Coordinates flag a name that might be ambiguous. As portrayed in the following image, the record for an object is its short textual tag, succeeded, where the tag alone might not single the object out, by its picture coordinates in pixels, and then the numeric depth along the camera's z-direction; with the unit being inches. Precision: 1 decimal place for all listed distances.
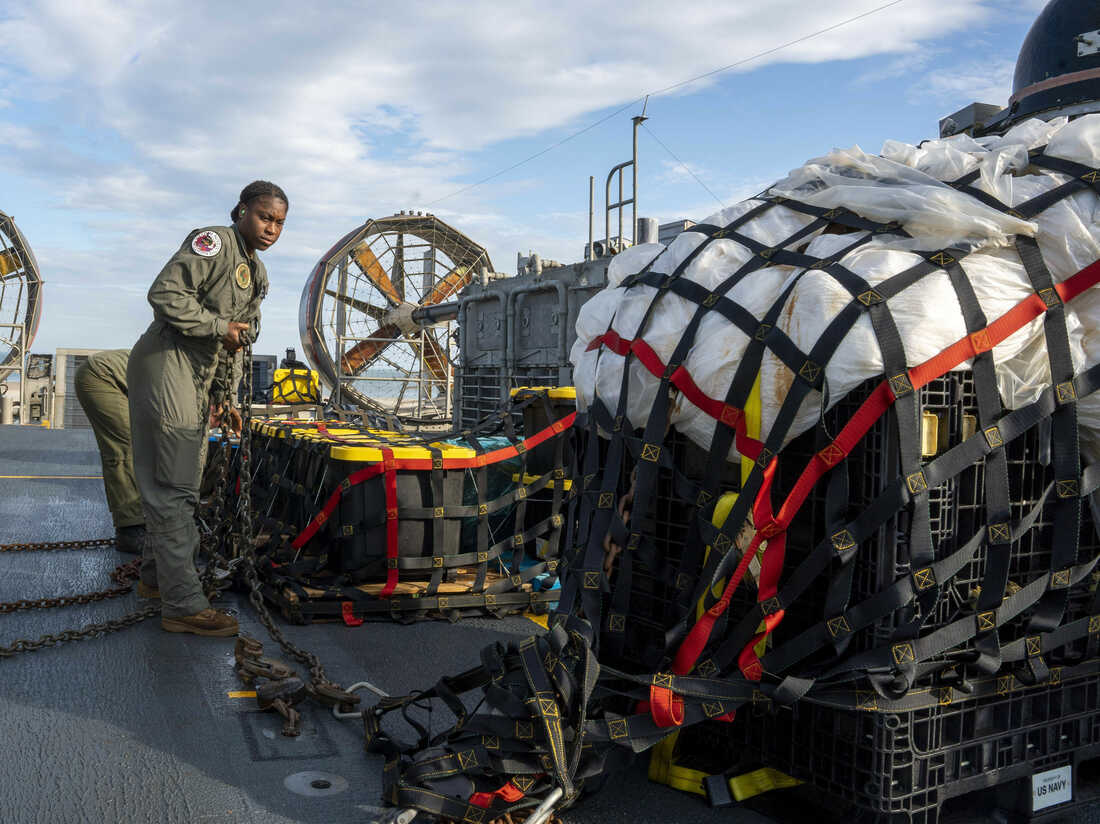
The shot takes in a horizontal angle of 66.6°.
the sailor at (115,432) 236.2
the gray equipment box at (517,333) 564.1
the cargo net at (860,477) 87.3
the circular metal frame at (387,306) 871.1
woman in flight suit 163.8
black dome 166.9
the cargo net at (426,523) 179.3
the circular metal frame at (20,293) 915.4
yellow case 669.3
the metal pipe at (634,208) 490.6
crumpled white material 89.0
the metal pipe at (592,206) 545.8
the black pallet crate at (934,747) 87.5
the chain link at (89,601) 146.9
